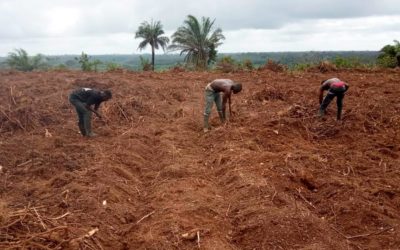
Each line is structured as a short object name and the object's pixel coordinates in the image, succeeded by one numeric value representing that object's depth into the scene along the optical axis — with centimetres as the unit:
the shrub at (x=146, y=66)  2372
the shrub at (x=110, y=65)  2529
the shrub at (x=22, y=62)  3531
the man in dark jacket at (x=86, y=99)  830
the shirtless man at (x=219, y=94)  874
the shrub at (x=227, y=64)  2036
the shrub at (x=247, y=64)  2128
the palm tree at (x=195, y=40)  3100
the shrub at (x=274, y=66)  1998
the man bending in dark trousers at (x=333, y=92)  895
